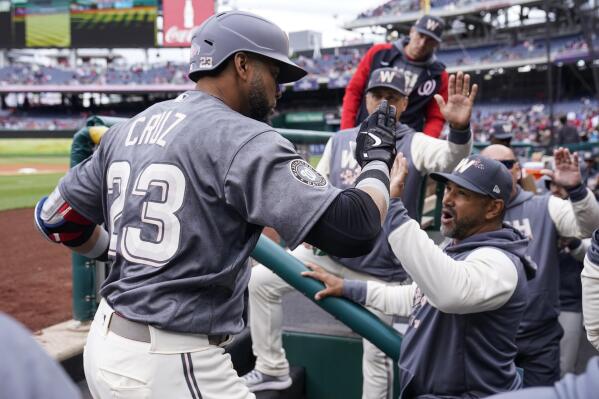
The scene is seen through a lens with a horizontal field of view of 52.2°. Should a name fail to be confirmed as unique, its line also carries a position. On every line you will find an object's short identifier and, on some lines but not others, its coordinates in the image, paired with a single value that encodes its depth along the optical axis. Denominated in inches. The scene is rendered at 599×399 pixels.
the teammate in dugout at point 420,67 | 151.4
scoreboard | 1601.9
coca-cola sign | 1541.6
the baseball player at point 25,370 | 25.5
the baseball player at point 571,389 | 30.6
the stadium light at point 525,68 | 1449.9
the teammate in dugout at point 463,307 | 83.1
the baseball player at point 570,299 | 140.9
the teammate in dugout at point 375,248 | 112.7
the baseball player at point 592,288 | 78.7
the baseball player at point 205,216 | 61.7
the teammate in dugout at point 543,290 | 127.5
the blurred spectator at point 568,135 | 466.6
